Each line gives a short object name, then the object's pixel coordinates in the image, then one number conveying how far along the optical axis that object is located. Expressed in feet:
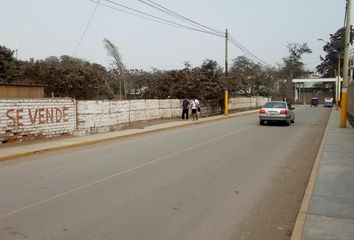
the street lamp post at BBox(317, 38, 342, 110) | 223.71
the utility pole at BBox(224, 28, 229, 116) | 141.79
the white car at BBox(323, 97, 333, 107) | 257.34
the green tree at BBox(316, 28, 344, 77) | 437.09
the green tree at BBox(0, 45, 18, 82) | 144.25
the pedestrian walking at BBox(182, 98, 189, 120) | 112.57
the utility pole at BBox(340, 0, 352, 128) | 82.42
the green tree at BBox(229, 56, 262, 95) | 299.25
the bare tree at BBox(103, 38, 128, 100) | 181.99
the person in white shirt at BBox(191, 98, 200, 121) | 111.96
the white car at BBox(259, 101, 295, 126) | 92.73
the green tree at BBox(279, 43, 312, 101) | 402.97
